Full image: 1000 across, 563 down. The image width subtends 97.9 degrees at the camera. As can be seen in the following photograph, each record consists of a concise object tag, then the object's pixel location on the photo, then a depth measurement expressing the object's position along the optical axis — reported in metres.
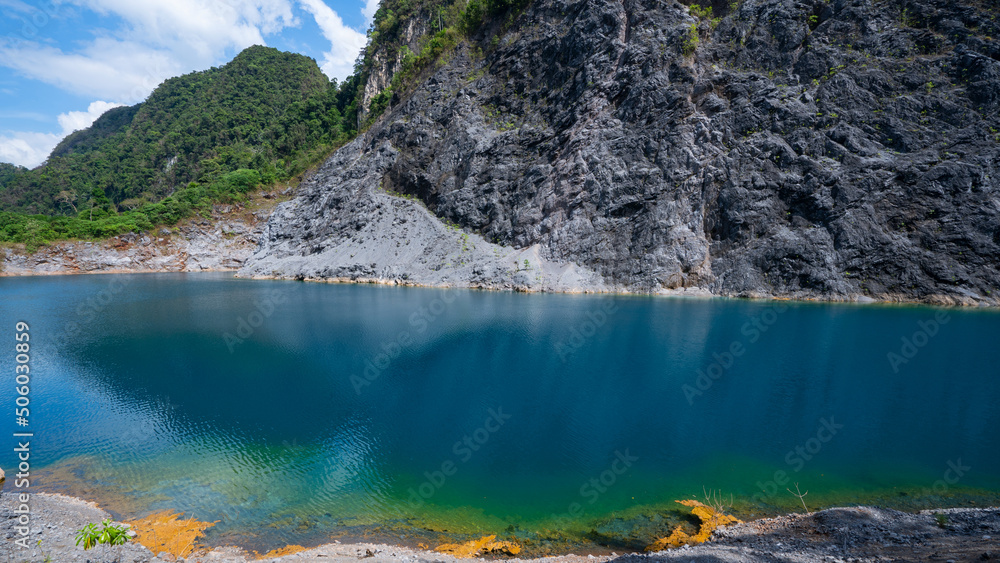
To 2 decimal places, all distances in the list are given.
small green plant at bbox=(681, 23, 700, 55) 50.75
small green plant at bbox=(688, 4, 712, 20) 53.09
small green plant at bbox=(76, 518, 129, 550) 7.52
